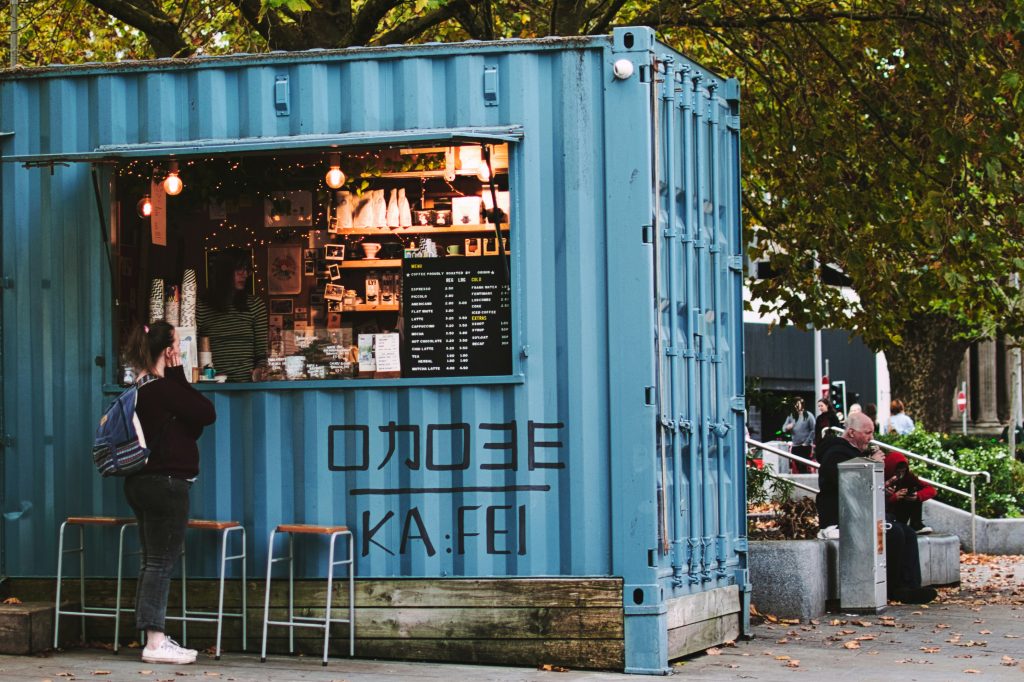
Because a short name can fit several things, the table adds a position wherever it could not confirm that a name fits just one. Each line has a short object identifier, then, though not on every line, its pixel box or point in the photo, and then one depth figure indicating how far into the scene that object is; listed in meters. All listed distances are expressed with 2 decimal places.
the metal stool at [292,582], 9.46
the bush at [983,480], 19.95
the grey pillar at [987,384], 57.66
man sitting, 13.94
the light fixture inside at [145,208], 10.35
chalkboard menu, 9.74
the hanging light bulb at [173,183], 10.33
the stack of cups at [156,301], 10.31
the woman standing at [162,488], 9.24
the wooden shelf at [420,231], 9.89
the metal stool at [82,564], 9.70
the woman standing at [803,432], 32.88
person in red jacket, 15.30
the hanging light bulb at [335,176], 10.19
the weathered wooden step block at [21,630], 9.56
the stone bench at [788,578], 12.60
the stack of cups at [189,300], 10.33
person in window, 10.20
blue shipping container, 9.52
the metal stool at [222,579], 9.59
